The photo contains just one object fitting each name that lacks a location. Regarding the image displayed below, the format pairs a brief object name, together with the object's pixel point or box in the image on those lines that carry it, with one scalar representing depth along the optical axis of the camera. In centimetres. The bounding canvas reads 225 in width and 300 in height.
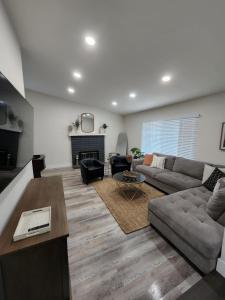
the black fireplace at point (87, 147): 549
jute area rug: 214
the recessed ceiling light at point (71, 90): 401
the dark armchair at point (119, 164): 415
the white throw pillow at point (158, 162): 374
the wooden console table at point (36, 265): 84
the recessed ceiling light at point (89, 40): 187
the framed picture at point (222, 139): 281
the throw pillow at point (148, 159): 406
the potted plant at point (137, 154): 483
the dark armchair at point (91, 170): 365
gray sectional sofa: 132
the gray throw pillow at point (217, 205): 158
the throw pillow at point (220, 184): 178
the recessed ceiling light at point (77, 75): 294
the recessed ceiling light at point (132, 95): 374
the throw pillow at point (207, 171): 255
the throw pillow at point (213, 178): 234
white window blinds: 350
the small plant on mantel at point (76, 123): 539
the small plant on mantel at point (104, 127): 603
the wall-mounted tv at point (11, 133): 94
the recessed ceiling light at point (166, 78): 256
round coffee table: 283
